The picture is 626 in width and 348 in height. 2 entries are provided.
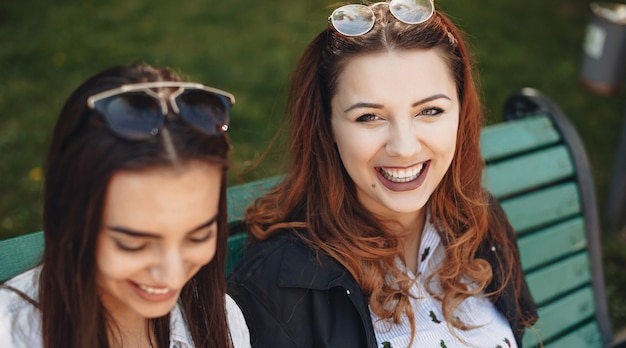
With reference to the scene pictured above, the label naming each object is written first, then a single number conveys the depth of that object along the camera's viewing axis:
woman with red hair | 1.01
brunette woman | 0.76
